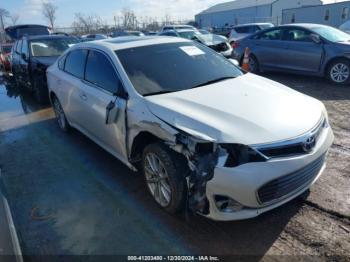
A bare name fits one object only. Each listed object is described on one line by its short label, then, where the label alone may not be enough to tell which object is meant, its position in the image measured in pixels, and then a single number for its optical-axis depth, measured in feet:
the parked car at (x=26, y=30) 53.01
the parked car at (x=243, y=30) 60.13
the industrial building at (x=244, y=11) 160.35
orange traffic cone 31.73
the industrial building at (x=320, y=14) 105.19
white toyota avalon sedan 8.42
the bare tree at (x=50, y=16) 215.04
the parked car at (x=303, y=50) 26.21
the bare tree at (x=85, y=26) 196.10
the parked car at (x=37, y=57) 27.20
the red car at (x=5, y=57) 44.39
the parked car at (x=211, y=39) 41.60
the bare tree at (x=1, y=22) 166.35
